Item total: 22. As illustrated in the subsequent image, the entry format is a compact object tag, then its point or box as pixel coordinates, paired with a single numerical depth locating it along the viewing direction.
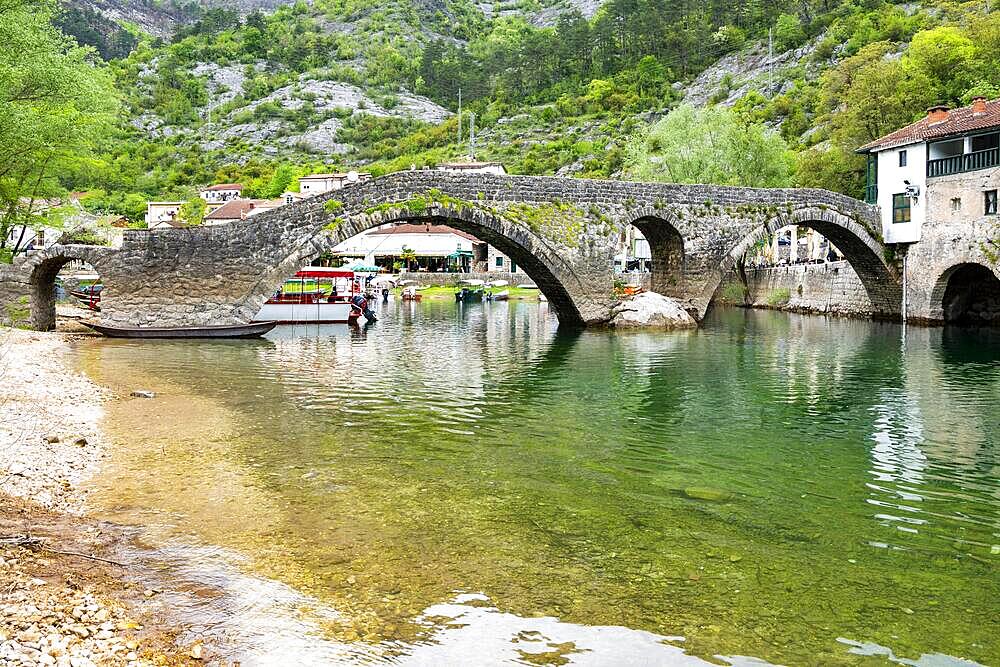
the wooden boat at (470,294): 55.28
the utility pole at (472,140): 102.93
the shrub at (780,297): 43.41
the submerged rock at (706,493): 9.11
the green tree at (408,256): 71.70
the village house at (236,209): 79.06
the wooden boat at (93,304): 34.04
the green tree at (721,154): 45.12
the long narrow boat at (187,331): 24.38
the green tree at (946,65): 43.06
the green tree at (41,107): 20.61
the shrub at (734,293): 47.34
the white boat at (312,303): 33.56
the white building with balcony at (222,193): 98.79
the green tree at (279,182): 100.69
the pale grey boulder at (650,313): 30.27
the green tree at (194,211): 80.51
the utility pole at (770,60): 87.88
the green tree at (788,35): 97.00
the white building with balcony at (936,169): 30.75
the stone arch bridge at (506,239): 24.83
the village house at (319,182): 94.25
